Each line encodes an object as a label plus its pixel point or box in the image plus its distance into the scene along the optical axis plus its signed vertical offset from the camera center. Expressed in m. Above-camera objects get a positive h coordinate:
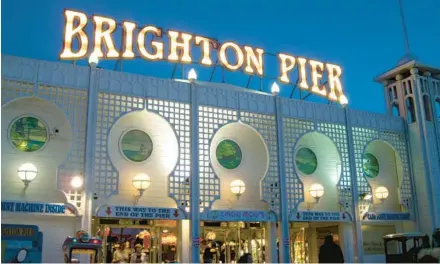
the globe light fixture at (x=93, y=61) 17.55 +6.88
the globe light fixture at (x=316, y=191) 20.77 +2.61
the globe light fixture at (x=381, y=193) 22.70 +2.71
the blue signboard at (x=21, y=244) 12.78 +0.42
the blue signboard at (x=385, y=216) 21.80 +1.63
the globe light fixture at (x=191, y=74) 19.23 +6.93
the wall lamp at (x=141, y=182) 17.33 +2.60
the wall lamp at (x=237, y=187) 19.25 +2.62
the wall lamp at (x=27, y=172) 15.47 +2.68
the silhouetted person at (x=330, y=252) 10.19 +0.05
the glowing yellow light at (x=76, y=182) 16.14 +2.45
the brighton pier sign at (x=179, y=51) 18.88 +8.74
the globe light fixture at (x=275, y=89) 20.89 +6.86
